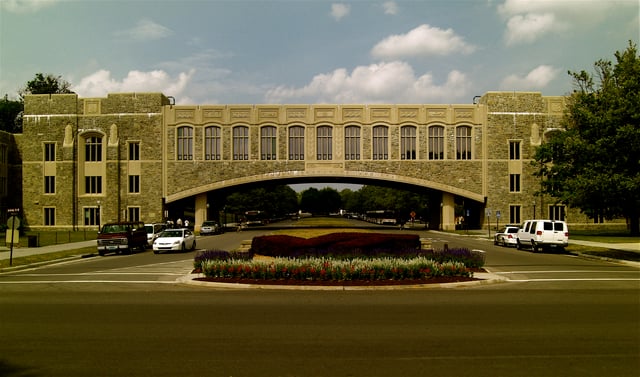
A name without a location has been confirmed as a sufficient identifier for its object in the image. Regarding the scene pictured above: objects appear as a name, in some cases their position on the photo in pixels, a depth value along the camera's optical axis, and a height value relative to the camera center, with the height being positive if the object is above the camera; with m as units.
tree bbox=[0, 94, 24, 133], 91.62 +15.41
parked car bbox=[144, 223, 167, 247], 39.81 -2.24
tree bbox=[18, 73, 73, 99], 96.06 +21.54
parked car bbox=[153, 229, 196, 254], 32.28 -2.36
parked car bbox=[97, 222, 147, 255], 31.89 -2.18
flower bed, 17.38 -2.25
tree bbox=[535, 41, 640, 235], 27.31 +3.13
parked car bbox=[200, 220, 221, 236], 57.34 -2.77
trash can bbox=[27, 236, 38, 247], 35.91 -2.58
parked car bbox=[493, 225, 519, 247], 37.25 -2.55
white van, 31.52 -1.99
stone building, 61.62 +6.32
